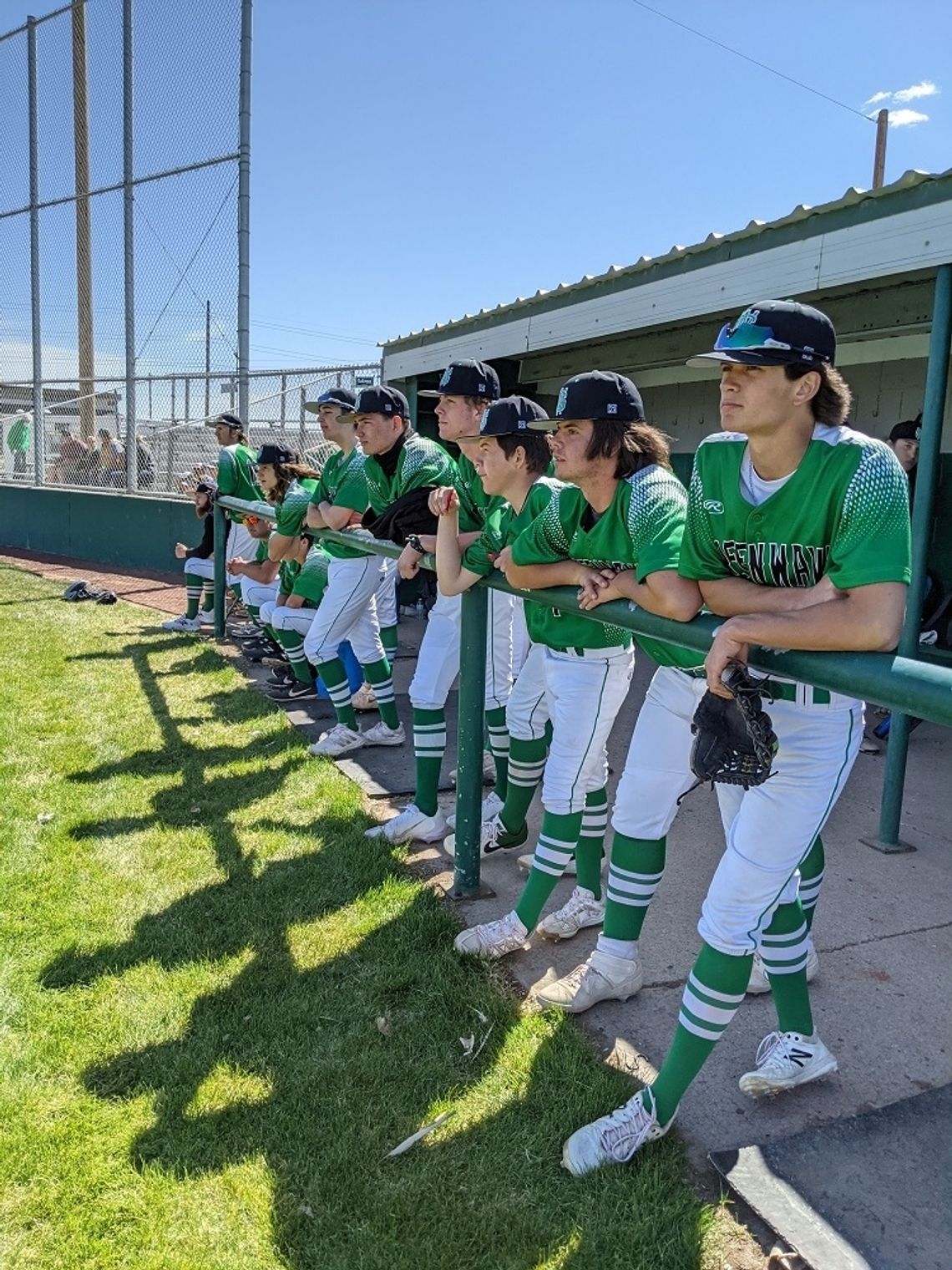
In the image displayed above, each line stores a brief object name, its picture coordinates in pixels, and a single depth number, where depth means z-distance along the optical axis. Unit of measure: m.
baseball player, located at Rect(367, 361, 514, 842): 3.70
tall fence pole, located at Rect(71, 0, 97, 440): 13.25
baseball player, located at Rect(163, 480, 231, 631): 8.53
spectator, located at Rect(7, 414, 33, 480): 15.35
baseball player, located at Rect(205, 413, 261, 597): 7.46
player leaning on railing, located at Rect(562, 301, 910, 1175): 1.83
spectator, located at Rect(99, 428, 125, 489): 13.48
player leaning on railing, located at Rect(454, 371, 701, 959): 2.45
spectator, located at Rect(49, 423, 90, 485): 14.10
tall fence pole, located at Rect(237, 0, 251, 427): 9.92
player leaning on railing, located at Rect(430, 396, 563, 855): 3.17
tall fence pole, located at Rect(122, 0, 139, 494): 12.11
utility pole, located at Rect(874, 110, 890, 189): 17.58
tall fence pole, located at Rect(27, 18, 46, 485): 14.30
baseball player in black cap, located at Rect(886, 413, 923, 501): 5.48
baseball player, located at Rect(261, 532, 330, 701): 6.21
